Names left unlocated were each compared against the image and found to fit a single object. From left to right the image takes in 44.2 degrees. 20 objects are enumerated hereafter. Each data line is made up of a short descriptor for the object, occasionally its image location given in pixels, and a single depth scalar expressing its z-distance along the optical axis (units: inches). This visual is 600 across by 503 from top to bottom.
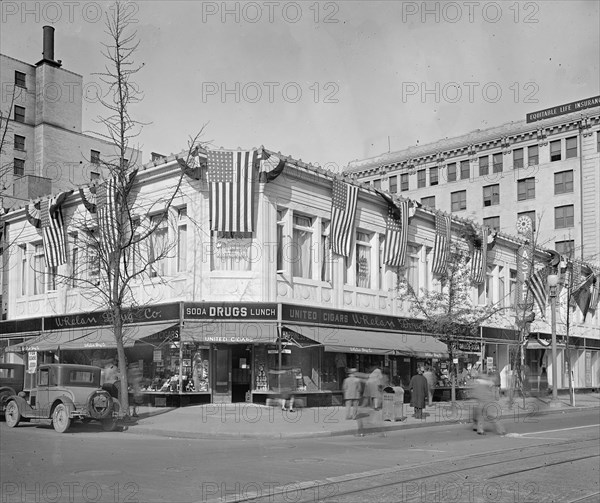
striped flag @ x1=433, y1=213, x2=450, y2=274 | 1369.3
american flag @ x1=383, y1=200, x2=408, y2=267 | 1266.0
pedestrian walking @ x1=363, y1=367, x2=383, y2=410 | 861.2
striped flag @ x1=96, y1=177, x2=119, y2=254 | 964.0
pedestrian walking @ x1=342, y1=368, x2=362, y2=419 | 864.9
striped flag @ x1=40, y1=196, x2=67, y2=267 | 1245.1
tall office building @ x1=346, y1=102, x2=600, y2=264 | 2529.5
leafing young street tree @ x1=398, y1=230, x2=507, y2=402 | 1136.2
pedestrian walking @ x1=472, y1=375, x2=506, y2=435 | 735.1
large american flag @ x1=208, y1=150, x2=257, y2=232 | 1019.3
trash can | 881.7
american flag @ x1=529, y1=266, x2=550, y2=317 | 1640.0
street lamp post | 1273.4
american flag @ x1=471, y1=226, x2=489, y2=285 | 1485.7
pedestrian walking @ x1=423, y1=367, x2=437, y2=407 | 1203.2
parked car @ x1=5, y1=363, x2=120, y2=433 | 743.7
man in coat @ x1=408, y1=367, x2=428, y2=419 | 917.2
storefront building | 1034.7
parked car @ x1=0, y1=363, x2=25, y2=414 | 979.3
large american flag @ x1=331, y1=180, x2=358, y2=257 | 1155.3
